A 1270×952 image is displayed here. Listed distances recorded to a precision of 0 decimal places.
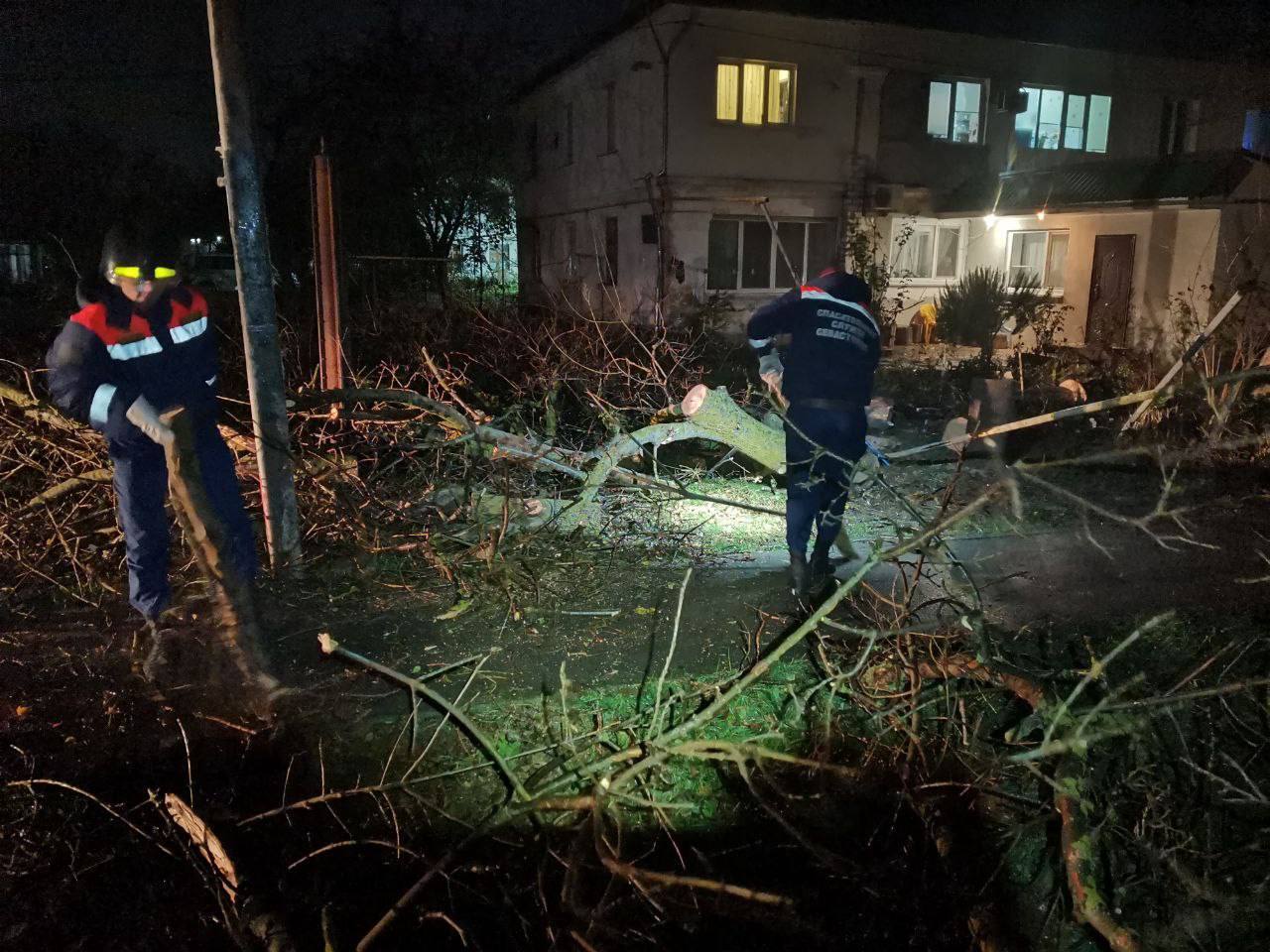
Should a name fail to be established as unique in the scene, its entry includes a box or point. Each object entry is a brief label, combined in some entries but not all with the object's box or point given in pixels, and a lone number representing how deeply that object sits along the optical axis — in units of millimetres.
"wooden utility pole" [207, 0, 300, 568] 4422
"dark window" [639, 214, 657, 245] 16656
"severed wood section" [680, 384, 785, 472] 5586
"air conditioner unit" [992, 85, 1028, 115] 17969
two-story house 14656
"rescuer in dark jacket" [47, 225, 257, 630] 3990
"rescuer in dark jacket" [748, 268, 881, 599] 4750
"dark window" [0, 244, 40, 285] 26391
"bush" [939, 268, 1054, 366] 14633
